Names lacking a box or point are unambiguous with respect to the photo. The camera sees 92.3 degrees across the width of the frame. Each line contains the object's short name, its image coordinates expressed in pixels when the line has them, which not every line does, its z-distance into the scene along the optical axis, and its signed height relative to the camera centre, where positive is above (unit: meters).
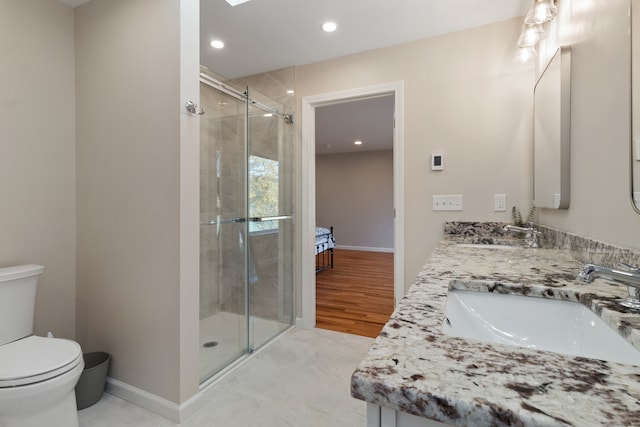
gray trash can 1.70 -1.00
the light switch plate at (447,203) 2.35 +0.03
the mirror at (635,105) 0.96 +0.33
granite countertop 0.37 -0.25
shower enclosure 2.37 -0.13
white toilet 1.27 -0.70
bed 4.94 -0.67
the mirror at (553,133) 1.56 +0.42
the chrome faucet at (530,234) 1.88 -0.17
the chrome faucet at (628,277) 0.70 -0.17
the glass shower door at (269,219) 2.62 -0.11
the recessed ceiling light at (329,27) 2.24 +1.33
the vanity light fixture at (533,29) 1.67 +1.07
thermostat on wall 2.38 +0.36
